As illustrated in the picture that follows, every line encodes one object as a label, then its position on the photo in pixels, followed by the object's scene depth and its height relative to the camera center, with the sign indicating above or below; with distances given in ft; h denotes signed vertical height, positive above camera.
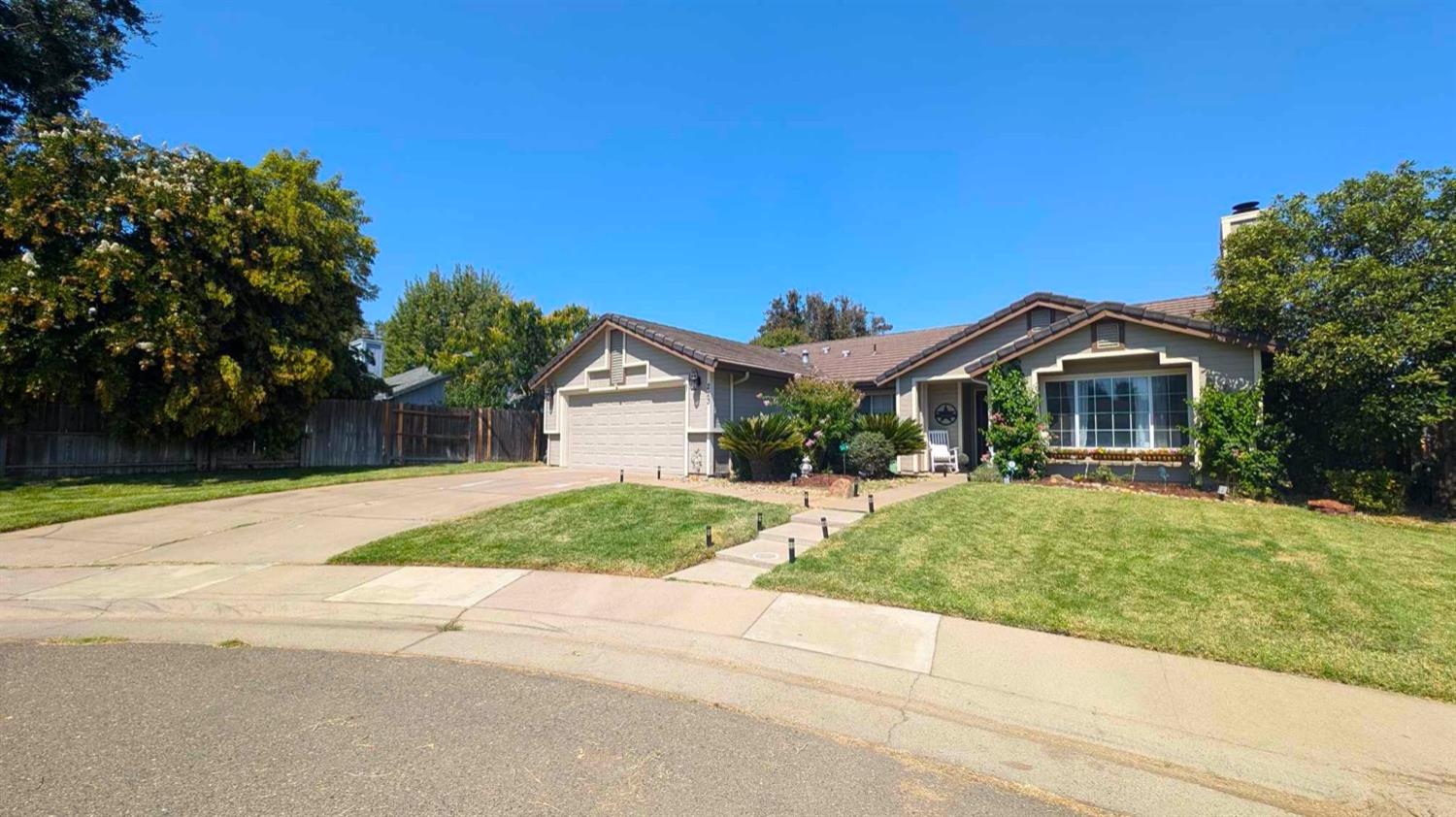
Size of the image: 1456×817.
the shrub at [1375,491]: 35.53 -3.42
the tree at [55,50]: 56.39 +34.25
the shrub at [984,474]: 47.11 -3.25
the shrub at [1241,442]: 38.83 -0.85
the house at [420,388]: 102.22 +6.85
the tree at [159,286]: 46.16 +11.17
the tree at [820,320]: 146.72 +25.29
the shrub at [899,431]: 49.57 -0.08
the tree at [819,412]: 48.39 +1.32
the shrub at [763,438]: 46.83 -0.55
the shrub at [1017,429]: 47.34 +0.04
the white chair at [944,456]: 55.52 -2.25
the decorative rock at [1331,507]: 35.24 -4.33
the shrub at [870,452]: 48.37 -1.66
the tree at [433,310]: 134.41 +25.66
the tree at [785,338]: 140.56 +20.07
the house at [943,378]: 44.37 +4.19
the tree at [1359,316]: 33.73 +6.27
